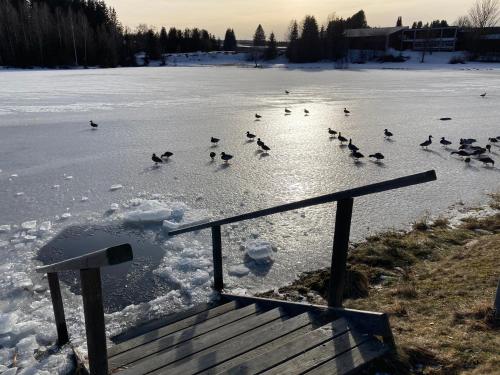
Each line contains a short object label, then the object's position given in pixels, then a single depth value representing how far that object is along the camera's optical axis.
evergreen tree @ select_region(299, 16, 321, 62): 66.56
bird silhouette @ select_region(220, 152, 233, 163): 9.27
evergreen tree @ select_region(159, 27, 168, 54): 83.11
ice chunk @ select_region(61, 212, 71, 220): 6.22
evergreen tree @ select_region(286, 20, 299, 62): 67.06
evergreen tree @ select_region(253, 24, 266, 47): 93.07
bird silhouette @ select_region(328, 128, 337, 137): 12.15
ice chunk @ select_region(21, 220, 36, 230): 5.80
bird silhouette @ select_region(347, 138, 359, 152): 10.04
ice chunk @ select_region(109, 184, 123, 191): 7.58
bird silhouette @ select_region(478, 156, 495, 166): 9.16
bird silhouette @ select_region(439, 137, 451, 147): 10.87
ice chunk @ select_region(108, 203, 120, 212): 6.56
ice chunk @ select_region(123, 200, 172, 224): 6.12
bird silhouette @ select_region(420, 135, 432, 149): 10.80
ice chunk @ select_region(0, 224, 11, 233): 5.69
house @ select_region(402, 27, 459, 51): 66.81
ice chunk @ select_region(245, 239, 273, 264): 5.00
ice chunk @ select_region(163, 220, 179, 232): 5.86
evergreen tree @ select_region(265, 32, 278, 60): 72.44
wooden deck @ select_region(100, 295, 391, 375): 2.20
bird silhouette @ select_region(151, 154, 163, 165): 9.15
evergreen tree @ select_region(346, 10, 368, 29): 91.76
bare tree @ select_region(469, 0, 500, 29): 77.50
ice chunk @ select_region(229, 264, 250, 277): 4.71
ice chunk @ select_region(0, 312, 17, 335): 3.58
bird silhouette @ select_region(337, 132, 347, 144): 11.16
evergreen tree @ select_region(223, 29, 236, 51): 93.88
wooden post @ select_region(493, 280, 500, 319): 2.87
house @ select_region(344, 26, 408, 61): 68.69
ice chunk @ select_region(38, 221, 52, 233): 5.75
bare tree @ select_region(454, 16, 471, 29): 79.94
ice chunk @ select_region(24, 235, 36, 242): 5.44
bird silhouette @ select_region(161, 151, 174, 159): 9.60
